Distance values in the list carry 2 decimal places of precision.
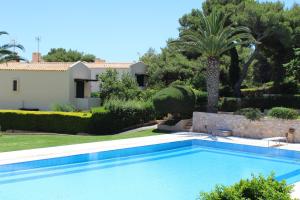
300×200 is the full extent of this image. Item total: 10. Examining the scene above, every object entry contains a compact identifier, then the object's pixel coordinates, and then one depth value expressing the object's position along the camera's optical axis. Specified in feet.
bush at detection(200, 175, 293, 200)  18.13
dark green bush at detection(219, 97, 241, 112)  93.46
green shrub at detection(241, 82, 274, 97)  110.52
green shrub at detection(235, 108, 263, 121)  70.03
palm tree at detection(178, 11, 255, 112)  77.05
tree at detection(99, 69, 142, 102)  101.96
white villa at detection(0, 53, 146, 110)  106.73
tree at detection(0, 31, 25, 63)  87.15
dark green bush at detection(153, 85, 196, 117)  77.41
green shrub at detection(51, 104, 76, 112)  94.22
